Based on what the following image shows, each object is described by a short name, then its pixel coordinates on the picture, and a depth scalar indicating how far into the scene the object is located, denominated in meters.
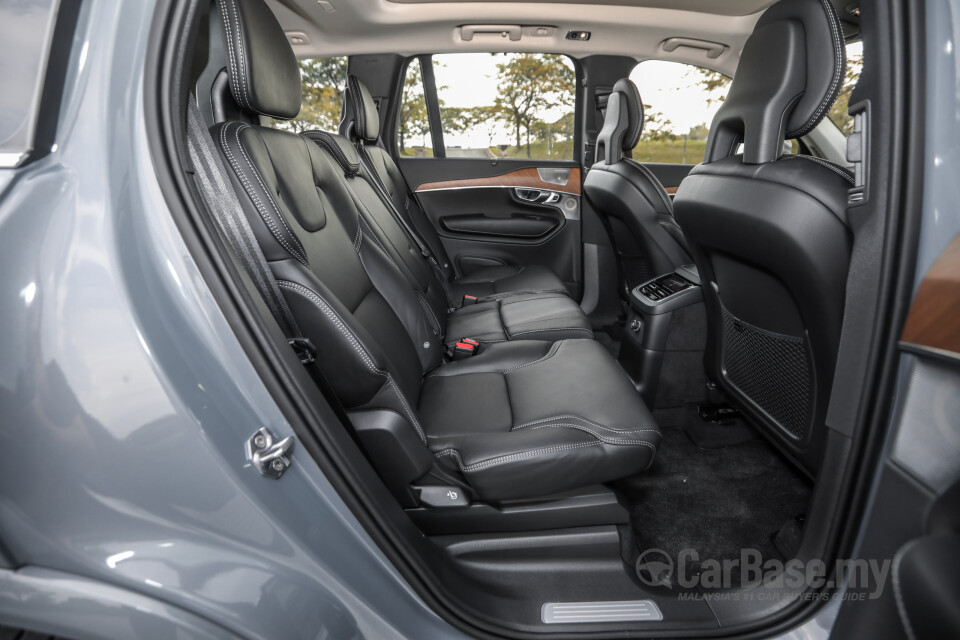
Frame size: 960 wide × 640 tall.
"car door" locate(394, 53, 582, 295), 3.16
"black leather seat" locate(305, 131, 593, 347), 1.92
